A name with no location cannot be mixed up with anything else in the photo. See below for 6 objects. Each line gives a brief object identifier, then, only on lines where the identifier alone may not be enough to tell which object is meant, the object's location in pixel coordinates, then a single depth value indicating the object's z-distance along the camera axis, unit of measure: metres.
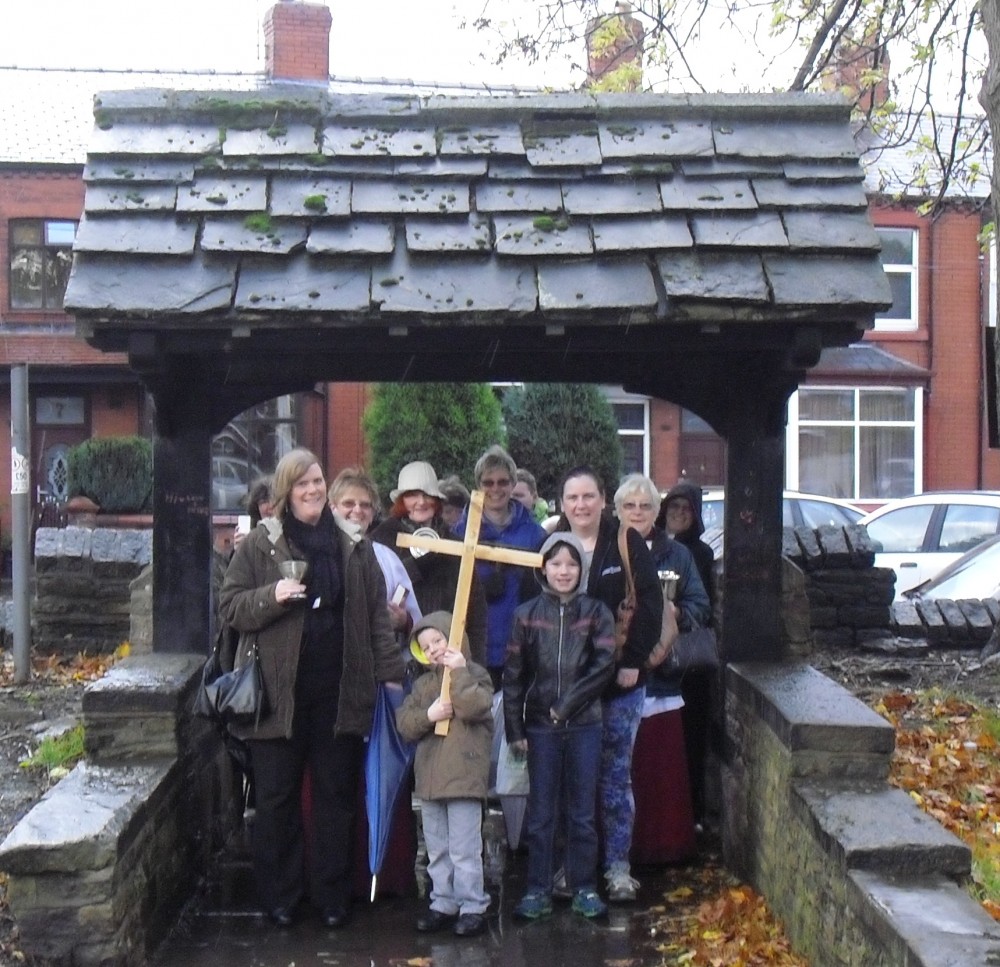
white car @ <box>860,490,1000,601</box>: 13.94
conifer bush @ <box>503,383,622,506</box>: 22.09
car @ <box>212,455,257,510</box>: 21.92
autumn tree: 9.35
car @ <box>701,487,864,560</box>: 14.14
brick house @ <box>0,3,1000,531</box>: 22.44
